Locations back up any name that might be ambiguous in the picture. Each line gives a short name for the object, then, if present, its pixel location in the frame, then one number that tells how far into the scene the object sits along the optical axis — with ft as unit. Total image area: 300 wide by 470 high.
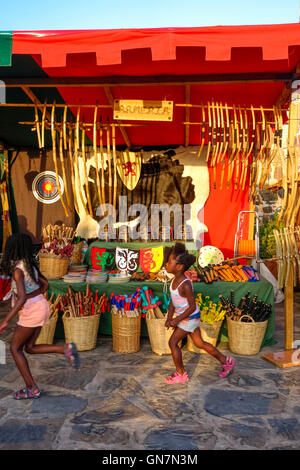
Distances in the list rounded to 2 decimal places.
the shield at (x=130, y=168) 21.89
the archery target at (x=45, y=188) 22.79
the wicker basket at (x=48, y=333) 14.30
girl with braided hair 9.60
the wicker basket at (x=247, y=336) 13.47
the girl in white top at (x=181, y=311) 10.97
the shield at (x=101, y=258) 18.06
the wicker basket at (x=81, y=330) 14.01
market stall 10.50
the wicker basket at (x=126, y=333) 13.78
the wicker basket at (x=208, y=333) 13.83
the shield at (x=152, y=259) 17.72
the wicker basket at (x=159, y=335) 13.65
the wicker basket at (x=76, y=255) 18.07
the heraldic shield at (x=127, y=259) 17.85
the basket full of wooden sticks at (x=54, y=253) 15.94
